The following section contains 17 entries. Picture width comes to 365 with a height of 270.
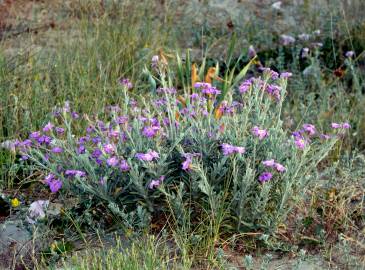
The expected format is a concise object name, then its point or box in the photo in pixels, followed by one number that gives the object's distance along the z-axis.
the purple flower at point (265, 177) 5.12
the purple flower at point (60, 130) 5.74
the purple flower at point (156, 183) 5.00
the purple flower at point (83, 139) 5.82
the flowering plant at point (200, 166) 5.15
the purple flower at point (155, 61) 5.90
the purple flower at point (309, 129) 5.38
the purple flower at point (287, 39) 10.25
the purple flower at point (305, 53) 8.87
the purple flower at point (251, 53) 10.17
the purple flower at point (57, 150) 5.49
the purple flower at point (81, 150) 5.71
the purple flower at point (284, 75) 5.55
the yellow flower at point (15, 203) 5.80
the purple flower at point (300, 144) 5.20
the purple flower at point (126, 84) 5.63
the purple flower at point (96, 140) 5.82
